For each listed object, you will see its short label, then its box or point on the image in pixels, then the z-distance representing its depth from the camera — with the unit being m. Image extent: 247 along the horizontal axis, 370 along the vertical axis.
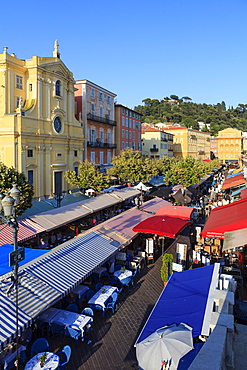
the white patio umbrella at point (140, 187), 22.19
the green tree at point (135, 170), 31.55
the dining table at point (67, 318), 8.74
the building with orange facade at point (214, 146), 109.97
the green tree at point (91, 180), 26.08
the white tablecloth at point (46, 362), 7.04
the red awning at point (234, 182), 27.02
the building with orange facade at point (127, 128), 47.78
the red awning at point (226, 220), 10.84
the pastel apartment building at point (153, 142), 64.88
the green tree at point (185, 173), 31.39
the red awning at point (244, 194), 18.05
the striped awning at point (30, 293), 7.95
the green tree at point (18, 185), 15.39
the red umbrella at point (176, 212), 17.70
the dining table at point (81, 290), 10.81
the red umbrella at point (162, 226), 13.91
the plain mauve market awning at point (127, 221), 15.22
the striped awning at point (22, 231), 13.30
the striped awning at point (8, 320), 6.76
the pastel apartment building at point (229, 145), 95.44
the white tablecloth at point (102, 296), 10.23
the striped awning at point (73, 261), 9.54
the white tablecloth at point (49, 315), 8.95
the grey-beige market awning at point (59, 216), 15.60
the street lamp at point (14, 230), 6.86
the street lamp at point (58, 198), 21.00
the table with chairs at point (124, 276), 12.25
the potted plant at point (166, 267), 12.10
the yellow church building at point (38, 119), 26.11
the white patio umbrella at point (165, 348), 6.03
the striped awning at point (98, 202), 20.32
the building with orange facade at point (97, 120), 38.13
